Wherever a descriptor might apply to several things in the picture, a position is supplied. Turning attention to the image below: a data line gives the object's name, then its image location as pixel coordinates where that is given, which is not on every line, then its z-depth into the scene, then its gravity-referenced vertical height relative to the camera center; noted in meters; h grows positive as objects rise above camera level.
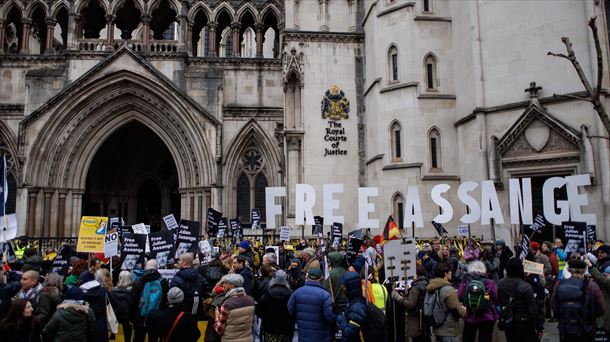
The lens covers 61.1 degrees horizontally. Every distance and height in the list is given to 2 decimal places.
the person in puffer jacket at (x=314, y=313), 6.65 -1.15
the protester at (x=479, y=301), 7.45 -1.17
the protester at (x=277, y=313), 7.26 -1.25
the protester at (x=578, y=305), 7.19 -1.20
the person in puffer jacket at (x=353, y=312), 6.27 -1.08
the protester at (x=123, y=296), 8.72 -1.18
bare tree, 11.53 +3.15
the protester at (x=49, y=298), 6.92 -0.97
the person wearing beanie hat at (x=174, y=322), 6.78 -1.27
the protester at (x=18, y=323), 5.99 -1.12
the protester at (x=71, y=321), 6.33 -1.17
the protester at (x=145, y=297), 8.09 -1.11
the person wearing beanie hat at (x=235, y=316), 6.54 -1.16
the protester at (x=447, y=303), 7.22 -1.13
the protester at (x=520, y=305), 7.38 -1.21
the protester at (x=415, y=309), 7.89 -1.35
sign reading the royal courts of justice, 25.03 +5.12
